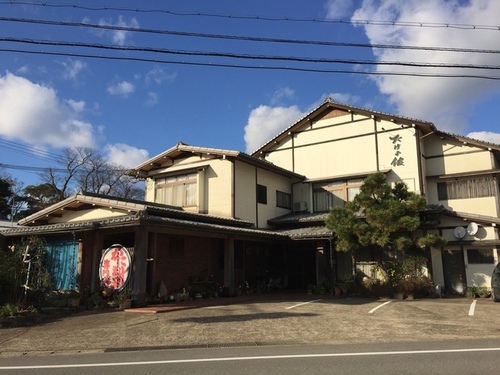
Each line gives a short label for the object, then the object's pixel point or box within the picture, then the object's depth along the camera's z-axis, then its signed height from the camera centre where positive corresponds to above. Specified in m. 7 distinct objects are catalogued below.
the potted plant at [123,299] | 13.11 -1.17
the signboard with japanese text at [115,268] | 13.93 -0.16
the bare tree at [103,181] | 47.28 +9.91
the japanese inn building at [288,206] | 15.92 +2.70
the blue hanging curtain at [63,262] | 15.64 +0.06
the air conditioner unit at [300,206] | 24.01 +3.25
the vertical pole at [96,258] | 14.69 +0.19
